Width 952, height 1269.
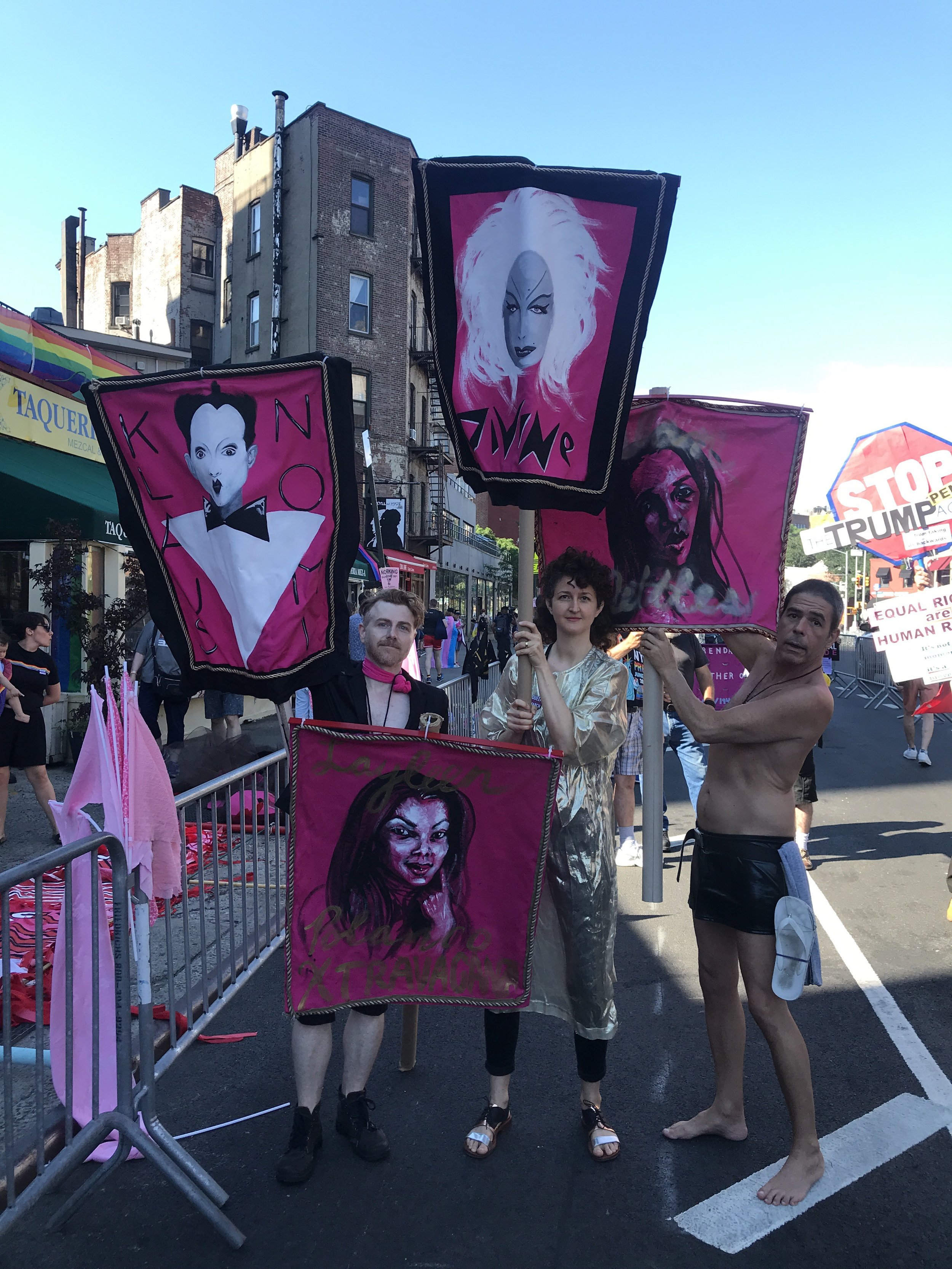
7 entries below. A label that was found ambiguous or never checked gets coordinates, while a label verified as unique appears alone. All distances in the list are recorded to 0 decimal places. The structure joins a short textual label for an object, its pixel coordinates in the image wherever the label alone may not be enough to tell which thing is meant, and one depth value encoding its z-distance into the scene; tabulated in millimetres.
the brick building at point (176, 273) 36531
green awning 10195
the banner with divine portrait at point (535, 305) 3029
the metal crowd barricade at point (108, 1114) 2707
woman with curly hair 3270
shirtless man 3107
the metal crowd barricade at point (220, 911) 3842
